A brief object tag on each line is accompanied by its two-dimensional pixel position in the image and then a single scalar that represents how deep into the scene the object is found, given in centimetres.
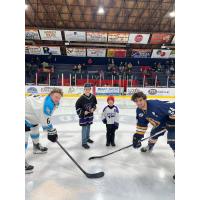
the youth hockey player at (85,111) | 251
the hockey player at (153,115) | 181
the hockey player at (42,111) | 176
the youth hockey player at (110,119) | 260
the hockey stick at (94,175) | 179
